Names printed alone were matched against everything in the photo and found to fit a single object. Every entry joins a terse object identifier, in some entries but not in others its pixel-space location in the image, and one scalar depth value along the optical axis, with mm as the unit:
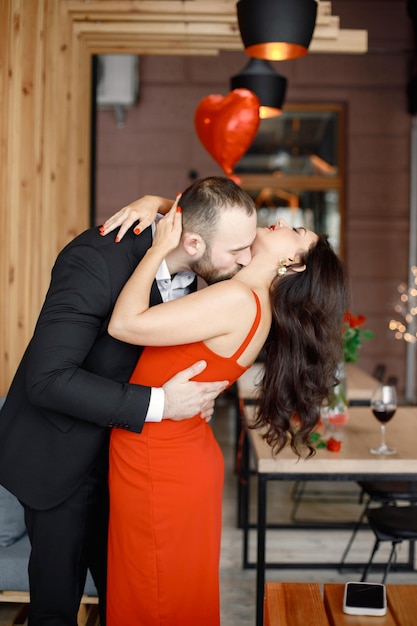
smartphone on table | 1924
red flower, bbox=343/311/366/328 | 3292
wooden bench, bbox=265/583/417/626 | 1897
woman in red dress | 1897
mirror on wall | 8602
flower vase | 3135
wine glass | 2969
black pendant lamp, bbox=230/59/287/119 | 5293
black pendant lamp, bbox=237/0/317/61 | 3182
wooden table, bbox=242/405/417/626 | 2752
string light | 8312
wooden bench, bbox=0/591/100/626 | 2723
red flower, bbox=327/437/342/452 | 2895
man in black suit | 1854
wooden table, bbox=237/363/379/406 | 4414
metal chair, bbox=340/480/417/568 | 3420
